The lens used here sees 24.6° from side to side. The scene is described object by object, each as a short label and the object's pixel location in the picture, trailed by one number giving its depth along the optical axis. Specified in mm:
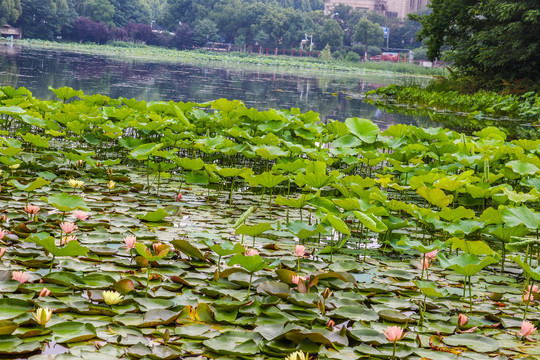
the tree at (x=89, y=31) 153619
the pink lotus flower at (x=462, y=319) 6819
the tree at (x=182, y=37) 187246
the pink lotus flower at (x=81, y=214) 7604
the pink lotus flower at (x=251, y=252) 7250
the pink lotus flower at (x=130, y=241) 7124
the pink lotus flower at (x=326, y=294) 6965
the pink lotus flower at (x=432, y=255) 7391
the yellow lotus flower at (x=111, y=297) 6608
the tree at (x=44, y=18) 141383
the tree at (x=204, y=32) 190104
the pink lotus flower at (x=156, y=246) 7124
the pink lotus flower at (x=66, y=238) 7351
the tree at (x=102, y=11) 172406
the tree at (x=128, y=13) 182068
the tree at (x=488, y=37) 37736
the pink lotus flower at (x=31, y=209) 7811
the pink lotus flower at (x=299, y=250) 7300
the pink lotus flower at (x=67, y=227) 7206
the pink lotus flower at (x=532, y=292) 7140
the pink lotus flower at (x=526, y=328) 6602
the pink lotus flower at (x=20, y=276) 6762
